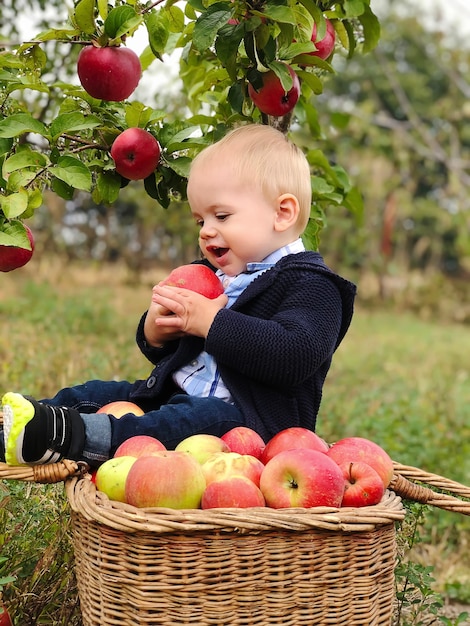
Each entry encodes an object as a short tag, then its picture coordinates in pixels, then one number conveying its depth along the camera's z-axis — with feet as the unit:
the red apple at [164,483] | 5.36
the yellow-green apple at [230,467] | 5.68
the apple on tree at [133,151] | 7.37
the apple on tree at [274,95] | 7.31
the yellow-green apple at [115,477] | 5.65
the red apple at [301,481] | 5.54
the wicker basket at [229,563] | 5.17
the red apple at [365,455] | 6.23
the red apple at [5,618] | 6.04
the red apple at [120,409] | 7.14
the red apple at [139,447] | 6.07
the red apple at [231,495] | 5.42
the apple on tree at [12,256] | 6.75
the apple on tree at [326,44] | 8.00
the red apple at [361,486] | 5.85
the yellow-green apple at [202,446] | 6.09
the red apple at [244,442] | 6.43
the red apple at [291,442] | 6.28
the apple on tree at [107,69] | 6.91
